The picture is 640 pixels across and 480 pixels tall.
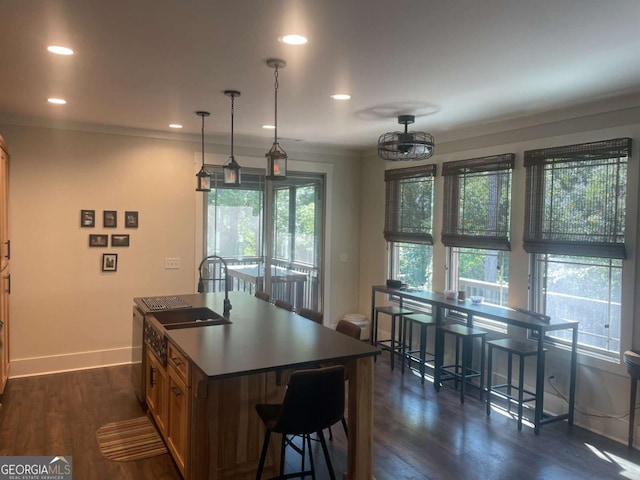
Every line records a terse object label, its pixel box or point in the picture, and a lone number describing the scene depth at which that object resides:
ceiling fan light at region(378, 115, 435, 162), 4.12
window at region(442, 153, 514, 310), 4.47
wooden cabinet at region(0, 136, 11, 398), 3.90
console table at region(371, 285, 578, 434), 3.63
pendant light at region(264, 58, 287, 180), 3.03
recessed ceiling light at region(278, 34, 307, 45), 2.45
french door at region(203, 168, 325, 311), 5.66
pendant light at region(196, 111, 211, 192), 4.03
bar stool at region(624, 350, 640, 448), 3.24
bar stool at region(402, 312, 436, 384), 4.78
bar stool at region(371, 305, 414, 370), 5.14
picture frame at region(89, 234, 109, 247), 5.00
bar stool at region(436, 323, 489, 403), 4.24
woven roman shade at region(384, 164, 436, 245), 5.39
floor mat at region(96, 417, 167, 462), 3.19
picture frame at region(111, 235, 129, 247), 5.09
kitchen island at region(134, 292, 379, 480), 2.40
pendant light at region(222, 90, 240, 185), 3.43
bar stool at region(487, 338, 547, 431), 3.71
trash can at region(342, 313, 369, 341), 6.27
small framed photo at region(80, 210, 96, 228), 4.94
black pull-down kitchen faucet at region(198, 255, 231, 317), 3.54
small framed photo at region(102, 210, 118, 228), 5.04
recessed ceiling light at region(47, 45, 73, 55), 2.66
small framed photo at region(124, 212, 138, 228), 5.15
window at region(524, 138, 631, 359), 3.62
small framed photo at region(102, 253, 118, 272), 5.06
